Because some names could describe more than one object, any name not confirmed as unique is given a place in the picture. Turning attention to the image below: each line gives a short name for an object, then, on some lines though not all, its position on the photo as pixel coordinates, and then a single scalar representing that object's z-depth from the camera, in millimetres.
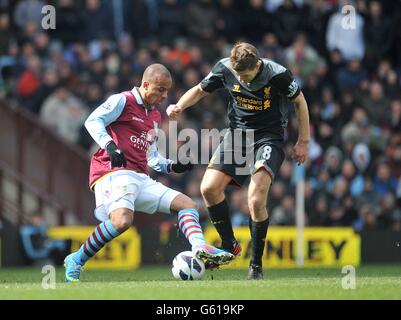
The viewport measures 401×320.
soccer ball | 19406
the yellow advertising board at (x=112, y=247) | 30312
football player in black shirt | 19641
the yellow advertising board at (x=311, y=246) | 30703
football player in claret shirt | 19250
